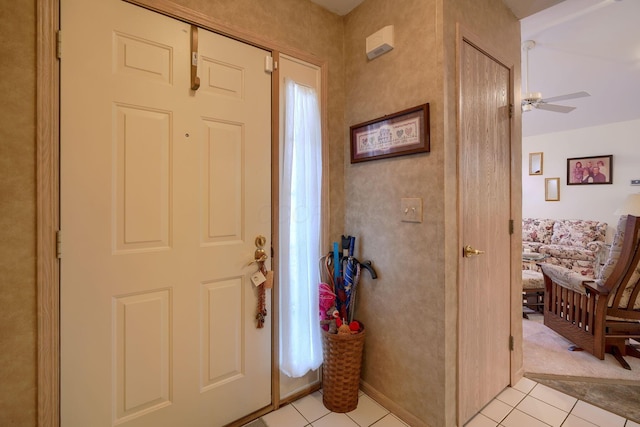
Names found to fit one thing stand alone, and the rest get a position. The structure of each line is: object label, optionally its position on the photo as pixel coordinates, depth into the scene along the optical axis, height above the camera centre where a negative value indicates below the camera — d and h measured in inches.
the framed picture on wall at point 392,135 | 60.1 +18.1
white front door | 46.5 -1.1
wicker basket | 66.3 -36.3
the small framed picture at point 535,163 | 234.1 +41.5
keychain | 64.3 -14.4
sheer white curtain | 68.6 -4.4
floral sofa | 186.4 -18.9
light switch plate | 61.4 +1.1
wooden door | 62.6 -3.1
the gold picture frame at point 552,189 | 224.1 +19.5
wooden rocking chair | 83.9 -27.2
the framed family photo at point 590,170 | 200.7 +31.9
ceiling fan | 113.0 +48.4
